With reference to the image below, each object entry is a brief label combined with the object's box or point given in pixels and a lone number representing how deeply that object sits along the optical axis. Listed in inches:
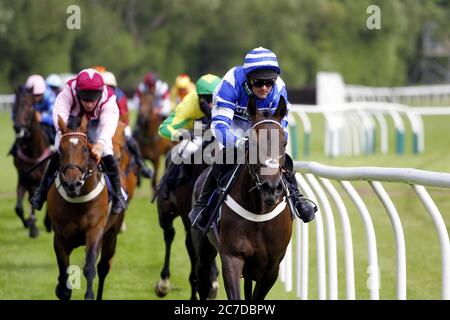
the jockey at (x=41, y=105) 872.3
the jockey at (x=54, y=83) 970.5
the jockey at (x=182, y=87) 975.0
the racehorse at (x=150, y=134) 1088.2
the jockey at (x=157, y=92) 1099.9
